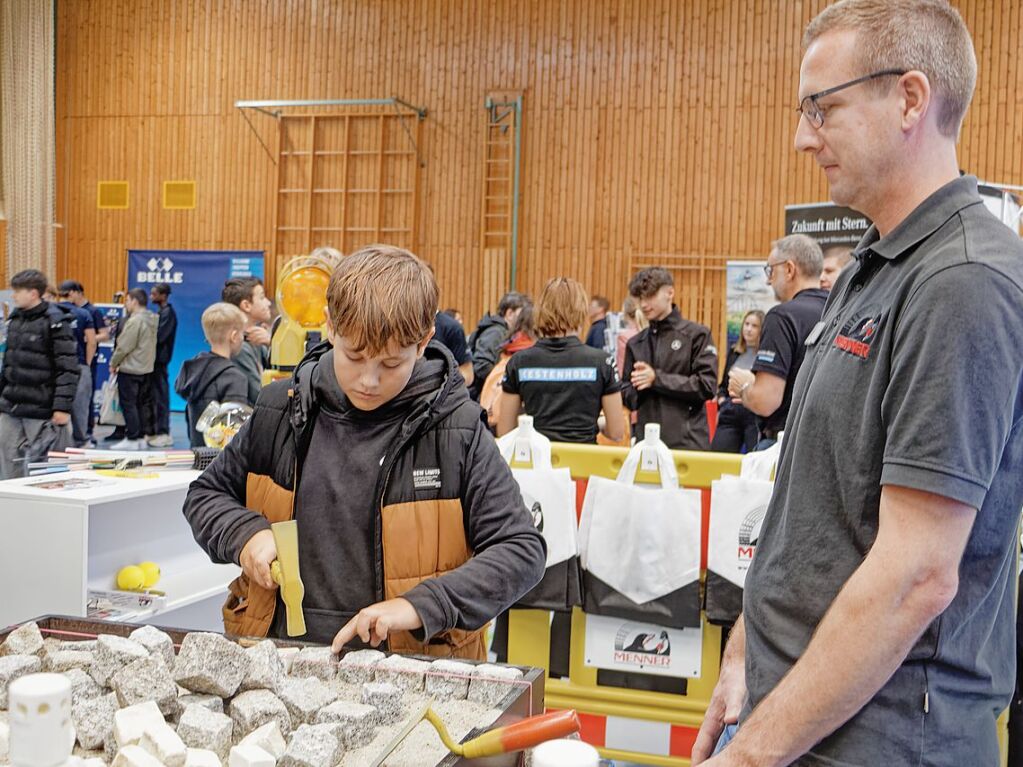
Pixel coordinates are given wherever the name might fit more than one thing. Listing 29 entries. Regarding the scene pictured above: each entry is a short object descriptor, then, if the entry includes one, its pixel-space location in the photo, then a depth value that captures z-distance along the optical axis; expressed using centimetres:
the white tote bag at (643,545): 310
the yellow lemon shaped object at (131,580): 358
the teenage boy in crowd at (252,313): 561
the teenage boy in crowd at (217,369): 507
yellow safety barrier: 319
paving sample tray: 122
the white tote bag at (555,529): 316
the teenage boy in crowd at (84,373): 873
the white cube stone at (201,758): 113
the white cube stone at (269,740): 120
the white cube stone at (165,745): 115
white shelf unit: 312
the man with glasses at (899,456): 109
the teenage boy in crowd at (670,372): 512
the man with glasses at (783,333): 372
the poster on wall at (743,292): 1101
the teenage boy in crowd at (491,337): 704
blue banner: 1378
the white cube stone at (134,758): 113
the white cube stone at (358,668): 142
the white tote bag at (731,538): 301
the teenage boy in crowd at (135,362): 1023
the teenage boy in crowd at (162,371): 1034
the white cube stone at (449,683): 138
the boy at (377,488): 172
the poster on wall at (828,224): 685
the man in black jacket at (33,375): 648
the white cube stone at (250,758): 113
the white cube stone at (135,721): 119
